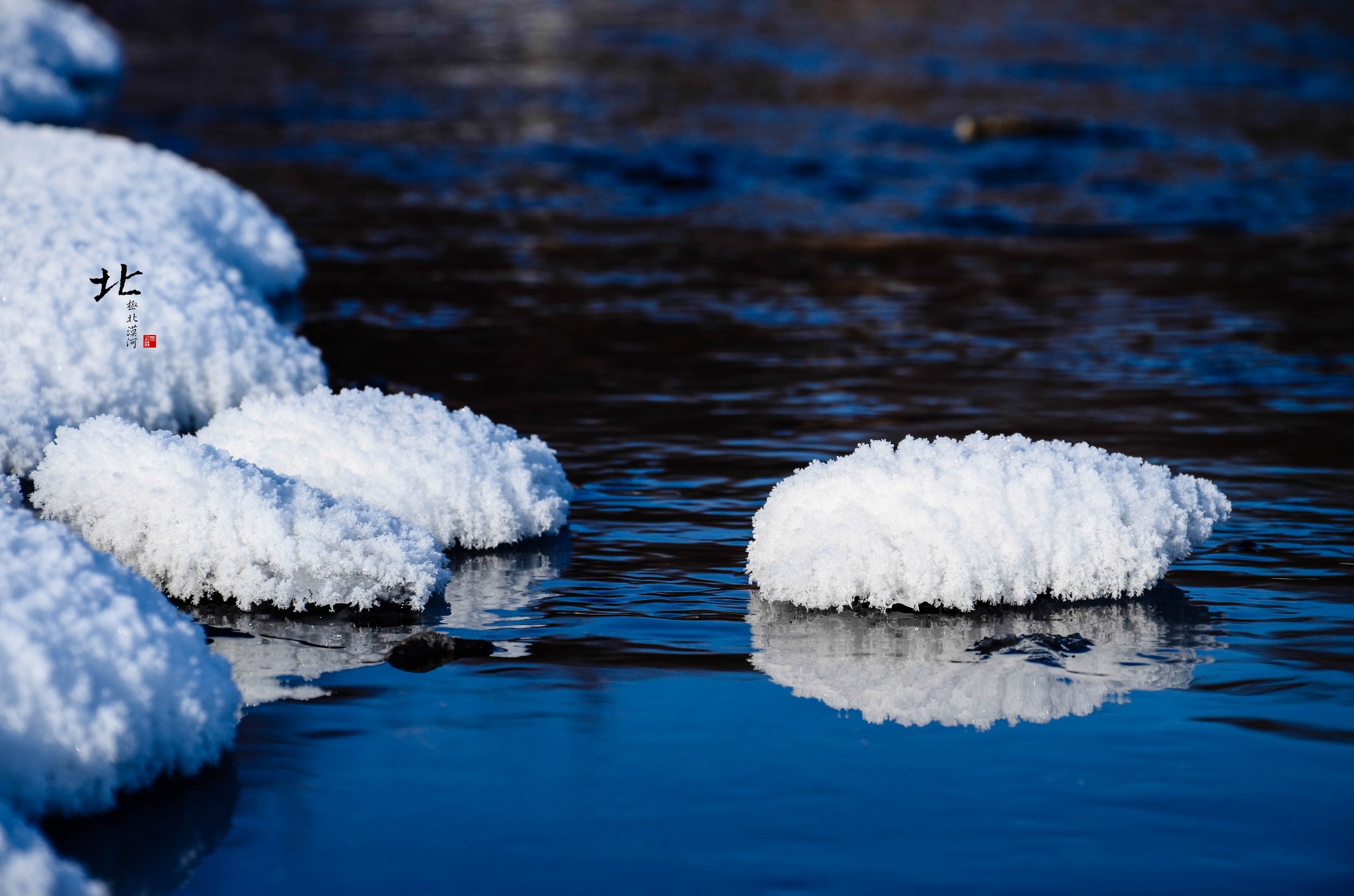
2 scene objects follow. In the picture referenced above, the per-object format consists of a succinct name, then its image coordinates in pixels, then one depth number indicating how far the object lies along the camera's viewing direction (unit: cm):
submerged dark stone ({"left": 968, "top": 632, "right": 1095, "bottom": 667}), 909
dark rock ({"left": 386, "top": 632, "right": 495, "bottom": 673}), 906
